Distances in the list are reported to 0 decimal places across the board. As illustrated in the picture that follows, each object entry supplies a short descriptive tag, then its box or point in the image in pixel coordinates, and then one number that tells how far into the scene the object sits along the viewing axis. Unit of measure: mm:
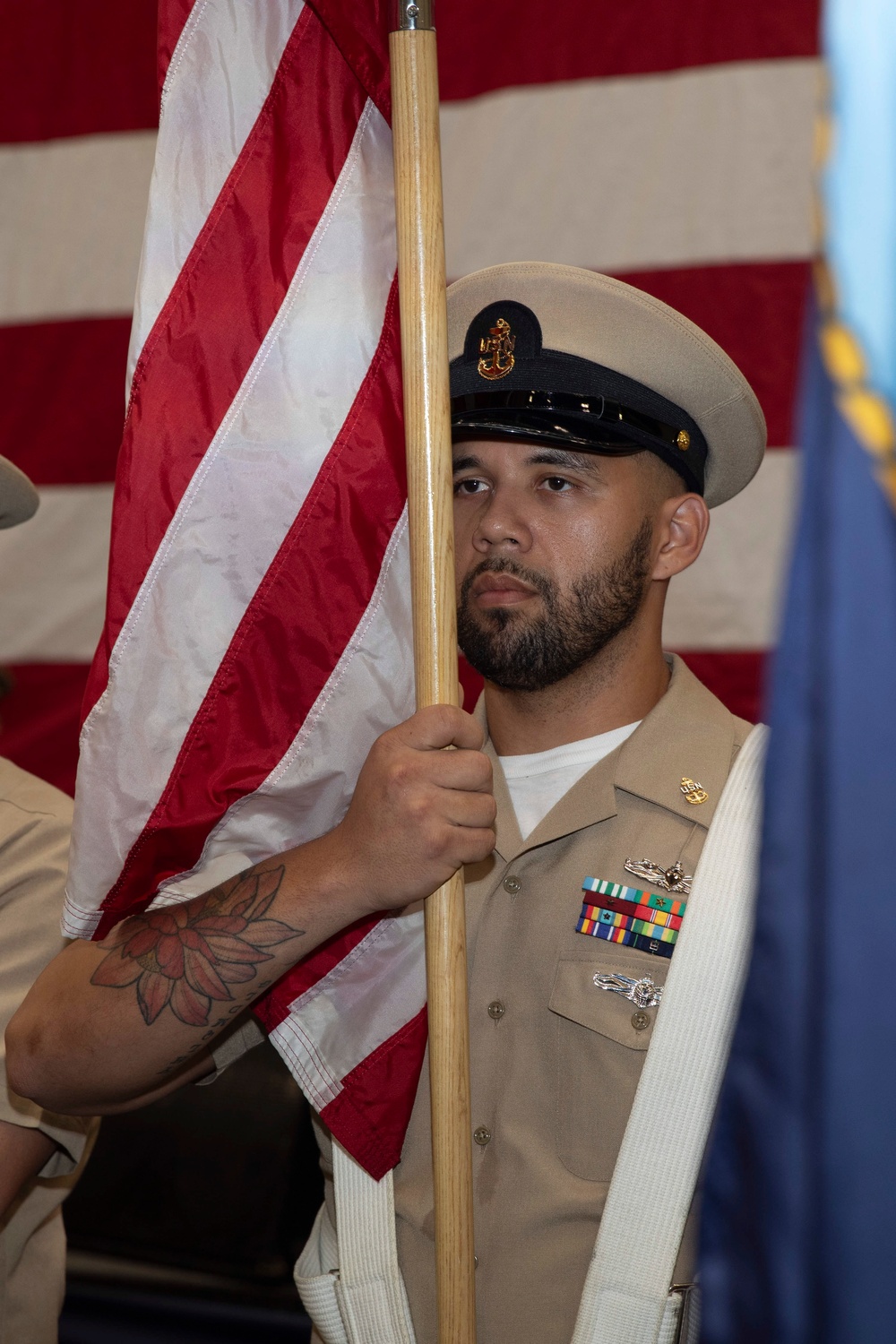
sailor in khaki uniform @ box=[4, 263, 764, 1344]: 2926
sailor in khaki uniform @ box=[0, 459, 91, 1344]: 3180
